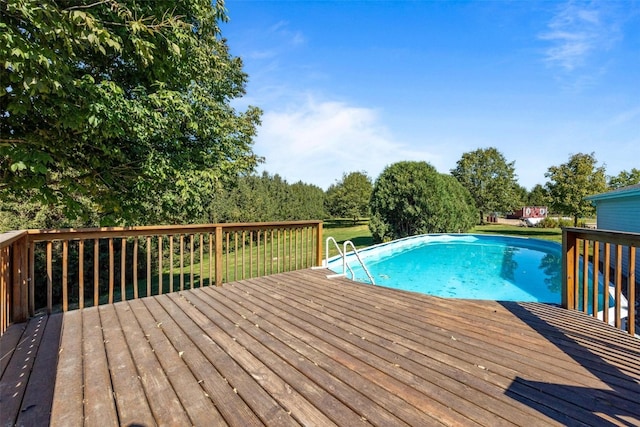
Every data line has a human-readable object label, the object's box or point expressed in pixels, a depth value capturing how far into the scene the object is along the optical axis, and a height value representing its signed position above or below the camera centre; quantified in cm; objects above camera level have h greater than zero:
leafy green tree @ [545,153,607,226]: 1595 +148
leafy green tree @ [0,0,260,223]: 258 +119
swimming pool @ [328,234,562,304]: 771 -198
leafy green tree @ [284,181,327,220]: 2141 +67
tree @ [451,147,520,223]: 2528 +284
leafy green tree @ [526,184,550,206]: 3658 +171
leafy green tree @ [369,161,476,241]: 1354 +33
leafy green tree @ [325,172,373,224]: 2597 +107
